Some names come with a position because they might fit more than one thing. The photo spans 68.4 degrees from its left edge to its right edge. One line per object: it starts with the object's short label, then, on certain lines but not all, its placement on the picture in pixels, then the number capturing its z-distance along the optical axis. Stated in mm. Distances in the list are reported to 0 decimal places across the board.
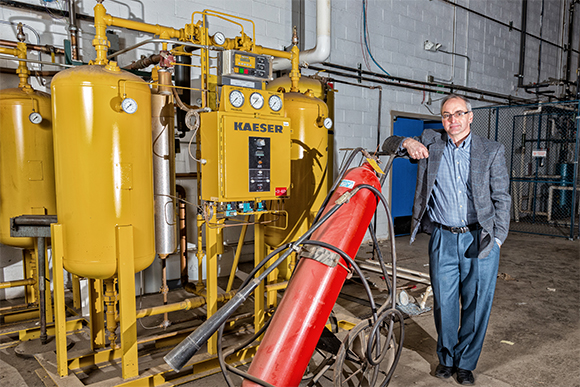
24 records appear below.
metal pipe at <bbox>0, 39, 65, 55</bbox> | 3371
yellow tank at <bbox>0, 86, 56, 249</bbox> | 3027
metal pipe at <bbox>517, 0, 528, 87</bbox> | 8623
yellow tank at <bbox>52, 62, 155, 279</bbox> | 2238
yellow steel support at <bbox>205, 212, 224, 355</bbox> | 2525
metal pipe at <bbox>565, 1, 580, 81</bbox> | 9644
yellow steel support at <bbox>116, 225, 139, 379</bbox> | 2295
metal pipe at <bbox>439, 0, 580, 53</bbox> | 7169
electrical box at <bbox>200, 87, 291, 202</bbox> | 2441
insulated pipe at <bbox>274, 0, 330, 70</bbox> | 4656
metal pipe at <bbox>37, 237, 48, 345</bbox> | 2784
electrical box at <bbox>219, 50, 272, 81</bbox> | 2523
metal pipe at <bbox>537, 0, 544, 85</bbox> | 9095
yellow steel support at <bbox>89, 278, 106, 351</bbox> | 2701
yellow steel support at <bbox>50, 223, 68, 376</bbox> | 2283
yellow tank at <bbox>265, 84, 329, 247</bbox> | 3191
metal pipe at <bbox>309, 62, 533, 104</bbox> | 5668
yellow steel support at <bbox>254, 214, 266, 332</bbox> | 2879
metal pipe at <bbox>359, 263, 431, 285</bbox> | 3539
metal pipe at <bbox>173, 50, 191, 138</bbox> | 3234
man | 2279
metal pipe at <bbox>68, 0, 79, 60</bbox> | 3570
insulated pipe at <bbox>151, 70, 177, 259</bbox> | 2719
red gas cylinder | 1770
